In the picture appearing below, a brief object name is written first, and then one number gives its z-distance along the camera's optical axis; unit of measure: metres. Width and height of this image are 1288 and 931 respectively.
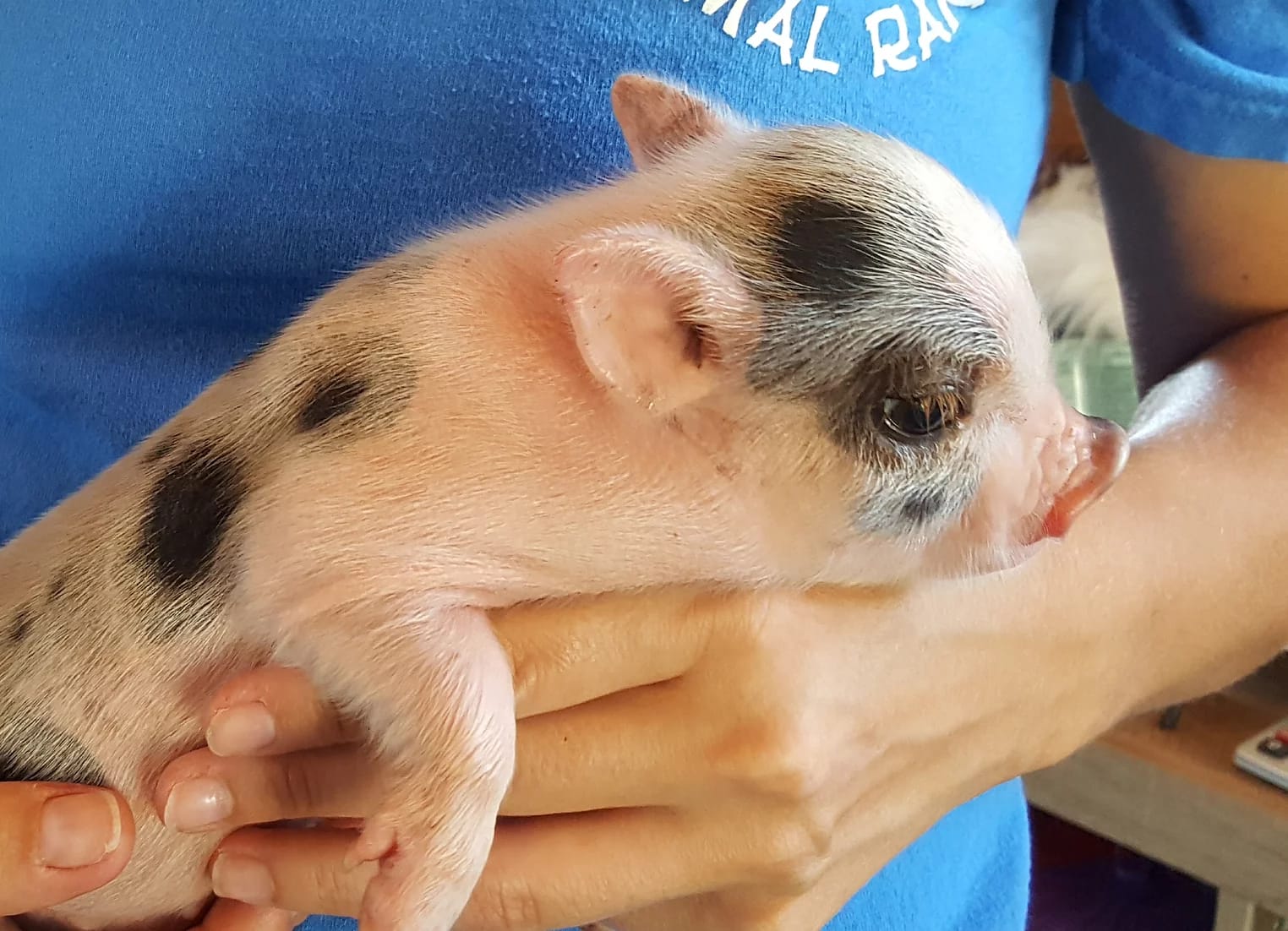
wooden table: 0.49
